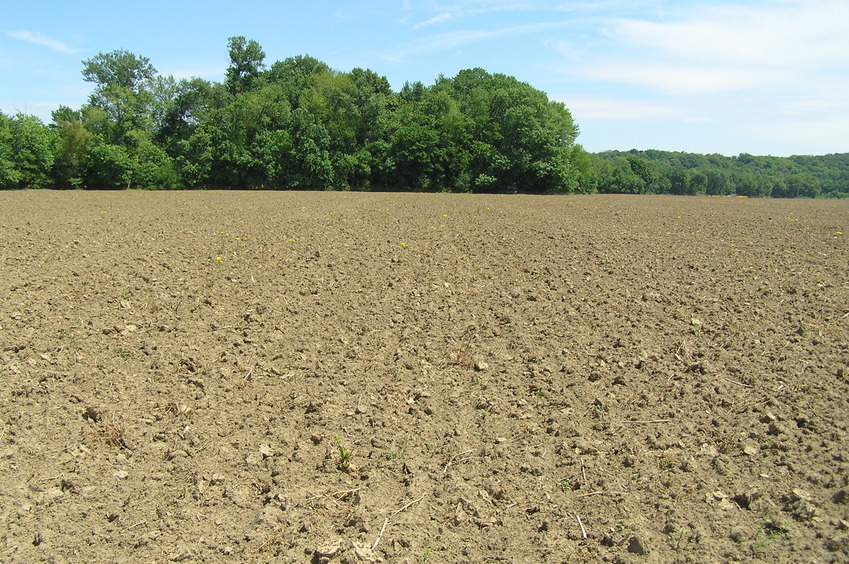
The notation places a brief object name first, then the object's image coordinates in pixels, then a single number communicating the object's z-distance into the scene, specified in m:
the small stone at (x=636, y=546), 4.36
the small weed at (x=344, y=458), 5.54
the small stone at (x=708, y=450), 5.52
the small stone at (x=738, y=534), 4.41
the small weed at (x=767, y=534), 4.34
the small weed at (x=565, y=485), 5.21
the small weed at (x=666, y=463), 5.41
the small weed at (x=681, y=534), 4.46
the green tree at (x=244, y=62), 73.44
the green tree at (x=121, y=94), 53.25
